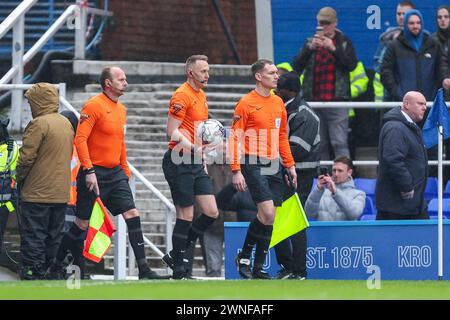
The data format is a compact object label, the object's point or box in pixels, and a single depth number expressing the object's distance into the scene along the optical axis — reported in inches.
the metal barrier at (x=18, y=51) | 852.0
